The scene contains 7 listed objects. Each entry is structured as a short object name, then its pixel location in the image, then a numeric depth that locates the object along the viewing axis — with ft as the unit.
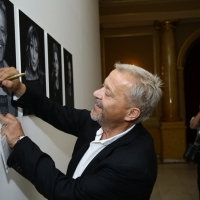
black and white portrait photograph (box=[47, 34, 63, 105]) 7.78
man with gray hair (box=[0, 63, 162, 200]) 4.77
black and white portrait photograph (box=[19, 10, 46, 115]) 5.95
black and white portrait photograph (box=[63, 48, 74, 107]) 9.52
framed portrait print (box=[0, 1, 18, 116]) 5.06
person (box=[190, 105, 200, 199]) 15.10
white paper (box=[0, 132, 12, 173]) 4.89
